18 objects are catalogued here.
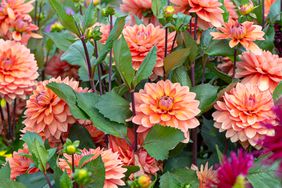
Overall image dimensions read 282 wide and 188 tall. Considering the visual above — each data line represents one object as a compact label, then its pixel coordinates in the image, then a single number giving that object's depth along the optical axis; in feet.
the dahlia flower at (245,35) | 4.06
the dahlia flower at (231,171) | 2.53
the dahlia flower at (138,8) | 4.77
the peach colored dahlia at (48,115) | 3.99
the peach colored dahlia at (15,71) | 4.51
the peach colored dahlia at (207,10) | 4.09
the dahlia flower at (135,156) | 3.87
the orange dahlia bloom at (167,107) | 3.81
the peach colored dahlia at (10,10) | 4.89
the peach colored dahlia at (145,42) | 4.13
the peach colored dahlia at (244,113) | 3.81
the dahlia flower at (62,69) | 5.40
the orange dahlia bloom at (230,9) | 4.73
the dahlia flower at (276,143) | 2.69
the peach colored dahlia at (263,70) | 4.09
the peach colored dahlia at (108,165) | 3.57
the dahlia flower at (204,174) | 3.85
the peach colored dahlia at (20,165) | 3.98
